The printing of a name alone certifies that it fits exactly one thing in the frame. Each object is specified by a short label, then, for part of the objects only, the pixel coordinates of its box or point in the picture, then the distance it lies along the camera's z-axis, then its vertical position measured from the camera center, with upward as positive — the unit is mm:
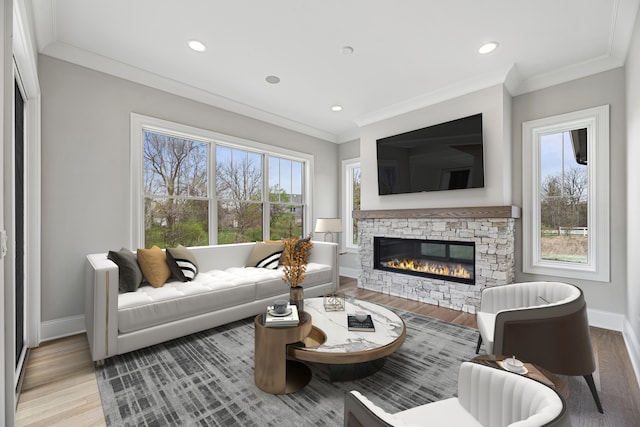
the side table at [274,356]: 1859 -931
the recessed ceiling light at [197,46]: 2711 +1606
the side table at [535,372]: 1176 -675
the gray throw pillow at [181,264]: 2990 -537
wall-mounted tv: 3486 +733
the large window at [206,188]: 3396 +356
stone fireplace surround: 3312 -342
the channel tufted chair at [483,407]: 823 -645
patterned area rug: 1660 -1159
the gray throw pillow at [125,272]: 2613 -536
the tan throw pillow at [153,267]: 2803 -529
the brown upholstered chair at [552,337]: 1761 -770
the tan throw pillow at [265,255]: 3805 -556
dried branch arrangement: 2219 -438
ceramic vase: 2283 -663
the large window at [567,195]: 3018 +207
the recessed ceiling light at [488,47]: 2733 +1600
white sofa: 2178 -794
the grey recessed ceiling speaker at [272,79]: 3416 +1607
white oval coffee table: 1838 -886
